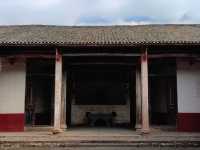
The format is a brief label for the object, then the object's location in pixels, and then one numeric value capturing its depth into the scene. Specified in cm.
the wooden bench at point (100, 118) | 1025
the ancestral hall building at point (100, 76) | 834
